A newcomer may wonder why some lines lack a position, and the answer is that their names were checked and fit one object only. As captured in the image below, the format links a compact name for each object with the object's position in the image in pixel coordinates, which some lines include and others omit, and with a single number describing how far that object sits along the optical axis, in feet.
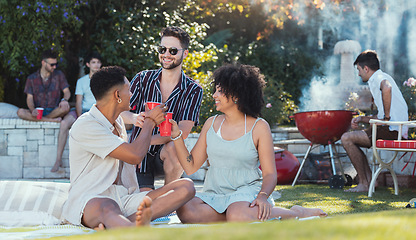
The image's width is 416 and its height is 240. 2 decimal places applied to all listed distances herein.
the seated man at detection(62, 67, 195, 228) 12.16
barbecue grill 25.12
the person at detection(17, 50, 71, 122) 30.48
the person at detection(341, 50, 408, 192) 23.11
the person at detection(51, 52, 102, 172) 29.86
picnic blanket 12.48
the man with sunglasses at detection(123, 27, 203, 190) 16.55
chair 20.59
